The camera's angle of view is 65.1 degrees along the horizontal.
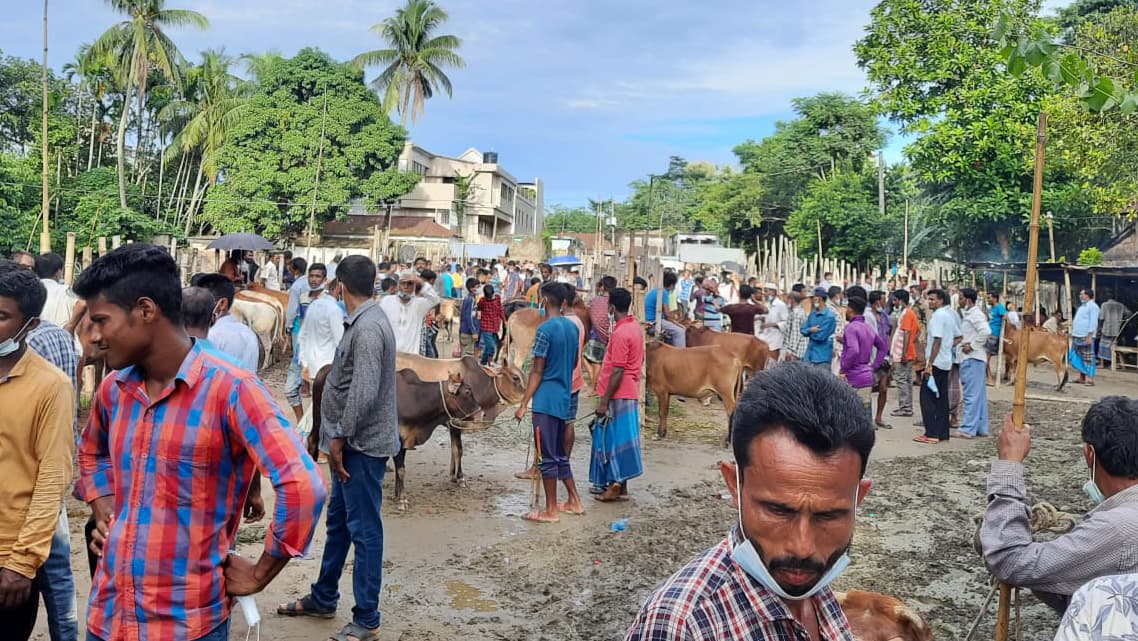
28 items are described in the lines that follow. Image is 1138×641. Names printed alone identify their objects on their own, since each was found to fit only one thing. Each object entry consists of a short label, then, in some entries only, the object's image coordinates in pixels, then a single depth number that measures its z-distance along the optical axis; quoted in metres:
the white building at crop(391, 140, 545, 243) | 50.72
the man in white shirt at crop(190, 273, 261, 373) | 5.41
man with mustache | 1.57
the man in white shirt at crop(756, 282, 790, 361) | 14.20
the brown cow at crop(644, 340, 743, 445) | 11.38
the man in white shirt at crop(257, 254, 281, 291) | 20.26
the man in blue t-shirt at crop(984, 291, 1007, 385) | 17.61
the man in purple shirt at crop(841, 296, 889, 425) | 11.41
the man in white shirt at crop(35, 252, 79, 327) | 7.67
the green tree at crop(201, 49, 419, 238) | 33.75
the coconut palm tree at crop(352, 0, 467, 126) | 42.28
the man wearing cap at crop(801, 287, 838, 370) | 11.54
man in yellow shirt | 3.15
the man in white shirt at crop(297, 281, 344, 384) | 8.71
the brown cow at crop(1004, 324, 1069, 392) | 16.48
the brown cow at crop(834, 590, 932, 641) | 2.85
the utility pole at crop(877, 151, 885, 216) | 32.50
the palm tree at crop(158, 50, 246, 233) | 35.94
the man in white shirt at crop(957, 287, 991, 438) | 11.18
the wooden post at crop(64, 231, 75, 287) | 10.09
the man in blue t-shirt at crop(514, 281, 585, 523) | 7.30
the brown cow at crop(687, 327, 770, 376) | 13.05
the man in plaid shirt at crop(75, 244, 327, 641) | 2.52
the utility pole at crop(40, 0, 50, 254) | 11.74
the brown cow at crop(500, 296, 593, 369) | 15.20
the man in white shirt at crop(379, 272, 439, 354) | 10.97
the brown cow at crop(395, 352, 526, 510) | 8.35
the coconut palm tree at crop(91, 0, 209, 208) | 33.22
